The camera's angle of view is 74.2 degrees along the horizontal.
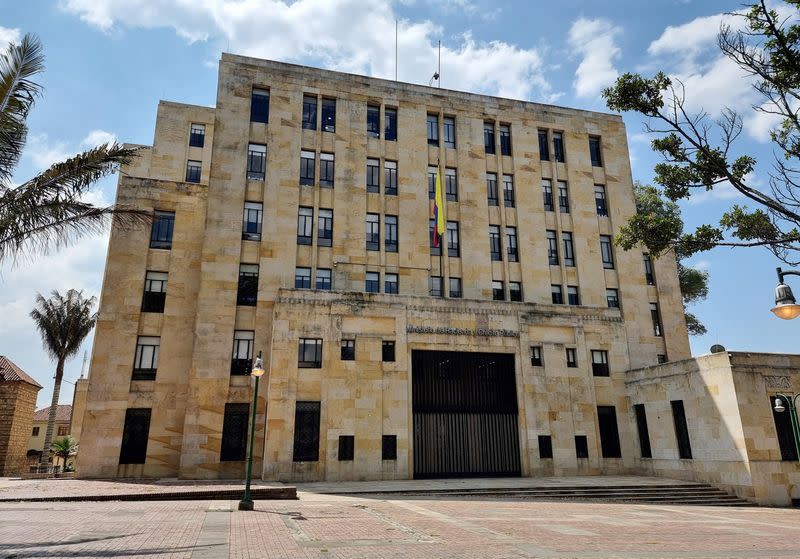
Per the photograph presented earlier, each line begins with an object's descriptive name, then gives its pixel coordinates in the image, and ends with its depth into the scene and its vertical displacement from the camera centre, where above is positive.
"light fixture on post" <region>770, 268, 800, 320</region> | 9.27 +2.26
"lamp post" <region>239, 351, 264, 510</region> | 15.27 -0.87
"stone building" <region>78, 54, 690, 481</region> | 26.86 +8.25
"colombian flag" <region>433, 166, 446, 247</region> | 31.16 +12.66
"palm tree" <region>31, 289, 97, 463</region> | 37.94 +8.14
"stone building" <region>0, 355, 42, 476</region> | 33.03 +1.69
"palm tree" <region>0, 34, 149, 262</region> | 13.92 +7.07
